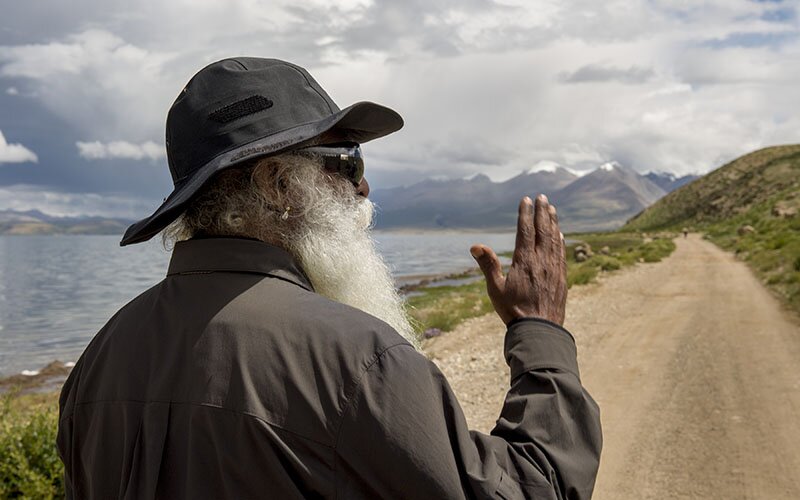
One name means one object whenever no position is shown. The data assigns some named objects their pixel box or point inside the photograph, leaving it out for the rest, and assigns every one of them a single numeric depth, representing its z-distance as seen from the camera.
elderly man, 1.38
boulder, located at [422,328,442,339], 14.30
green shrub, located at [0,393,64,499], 4.65
